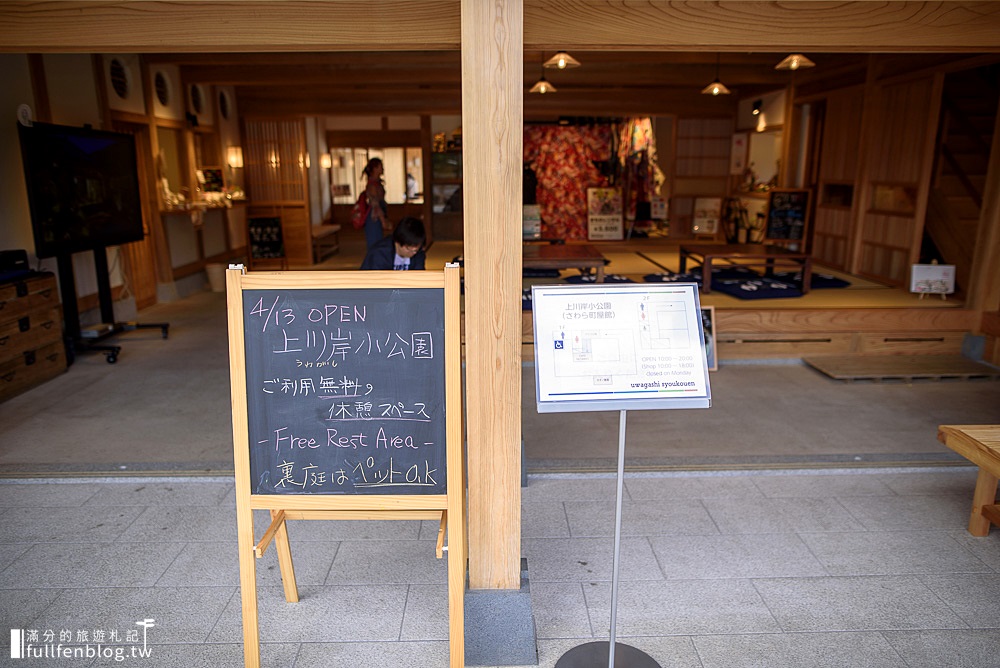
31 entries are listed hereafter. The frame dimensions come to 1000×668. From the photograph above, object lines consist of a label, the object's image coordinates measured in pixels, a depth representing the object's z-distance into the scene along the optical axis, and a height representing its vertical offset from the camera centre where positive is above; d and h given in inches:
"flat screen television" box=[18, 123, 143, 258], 186.4 +2.0
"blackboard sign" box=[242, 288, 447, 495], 78.1 -22.7
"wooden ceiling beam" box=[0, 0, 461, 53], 114.5 +28.9
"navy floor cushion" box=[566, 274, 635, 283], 260.2 -32.2
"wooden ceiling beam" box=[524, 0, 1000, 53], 115.0 +30.3
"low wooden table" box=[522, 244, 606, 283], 231.8 -21.5
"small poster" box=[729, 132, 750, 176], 407.2 +25.9
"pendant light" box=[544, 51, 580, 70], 228.6 +45.9
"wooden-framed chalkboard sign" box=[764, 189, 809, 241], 287.0 -8.6
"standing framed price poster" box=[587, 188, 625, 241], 418.6 -11.8
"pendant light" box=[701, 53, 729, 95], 288.4 +46.0
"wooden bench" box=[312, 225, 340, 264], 416.6 -31.3
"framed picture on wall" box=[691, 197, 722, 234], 409.1 -11.9
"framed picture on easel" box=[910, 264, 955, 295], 218.2 -26.2
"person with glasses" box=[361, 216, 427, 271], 140.0 -11.6
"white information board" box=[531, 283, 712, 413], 75.8 -17.2
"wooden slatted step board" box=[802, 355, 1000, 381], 191.0 -49.2
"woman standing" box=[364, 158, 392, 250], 221.1 -2.6
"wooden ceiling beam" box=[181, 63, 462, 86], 317.4 +55.9
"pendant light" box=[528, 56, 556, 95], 279.7 +44.8
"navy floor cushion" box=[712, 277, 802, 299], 230.4 -31.7
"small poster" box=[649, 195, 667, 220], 427.2 -6.9
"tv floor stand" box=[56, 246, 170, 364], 209.6 -41.3
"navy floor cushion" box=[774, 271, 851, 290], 254.8 -31.8
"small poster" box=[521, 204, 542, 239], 402.6 -15.1
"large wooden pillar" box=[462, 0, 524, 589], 72.7 -9.3
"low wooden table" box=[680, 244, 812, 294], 233.1 -20.3
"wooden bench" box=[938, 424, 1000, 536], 106.0 -41.0
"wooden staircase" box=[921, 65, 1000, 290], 239.9 +12.3
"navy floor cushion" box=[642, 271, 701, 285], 260.4 -31.7
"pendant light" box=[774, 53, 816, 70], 217.8 +43.3
